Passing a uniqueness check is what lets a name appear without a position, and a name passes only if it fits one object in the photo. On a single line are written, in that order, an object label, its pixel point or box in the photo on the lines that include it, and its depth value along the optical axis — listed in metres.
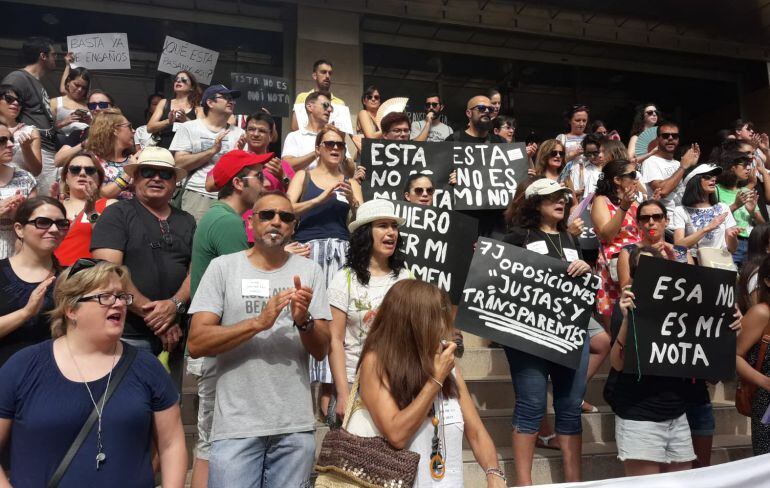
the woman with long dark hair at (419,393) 2.65
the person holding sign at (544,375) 3.97
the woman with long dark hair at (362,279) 3.74
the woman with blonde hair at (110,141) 5.68
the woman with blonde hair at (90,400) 2.42
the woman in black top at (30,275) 3.30
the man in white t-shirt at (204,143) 5.94
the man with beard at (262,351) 2.97
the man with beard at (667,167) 7.20
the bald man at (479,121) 6.95
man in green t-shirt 3.47
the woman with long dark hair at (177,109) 7.06
